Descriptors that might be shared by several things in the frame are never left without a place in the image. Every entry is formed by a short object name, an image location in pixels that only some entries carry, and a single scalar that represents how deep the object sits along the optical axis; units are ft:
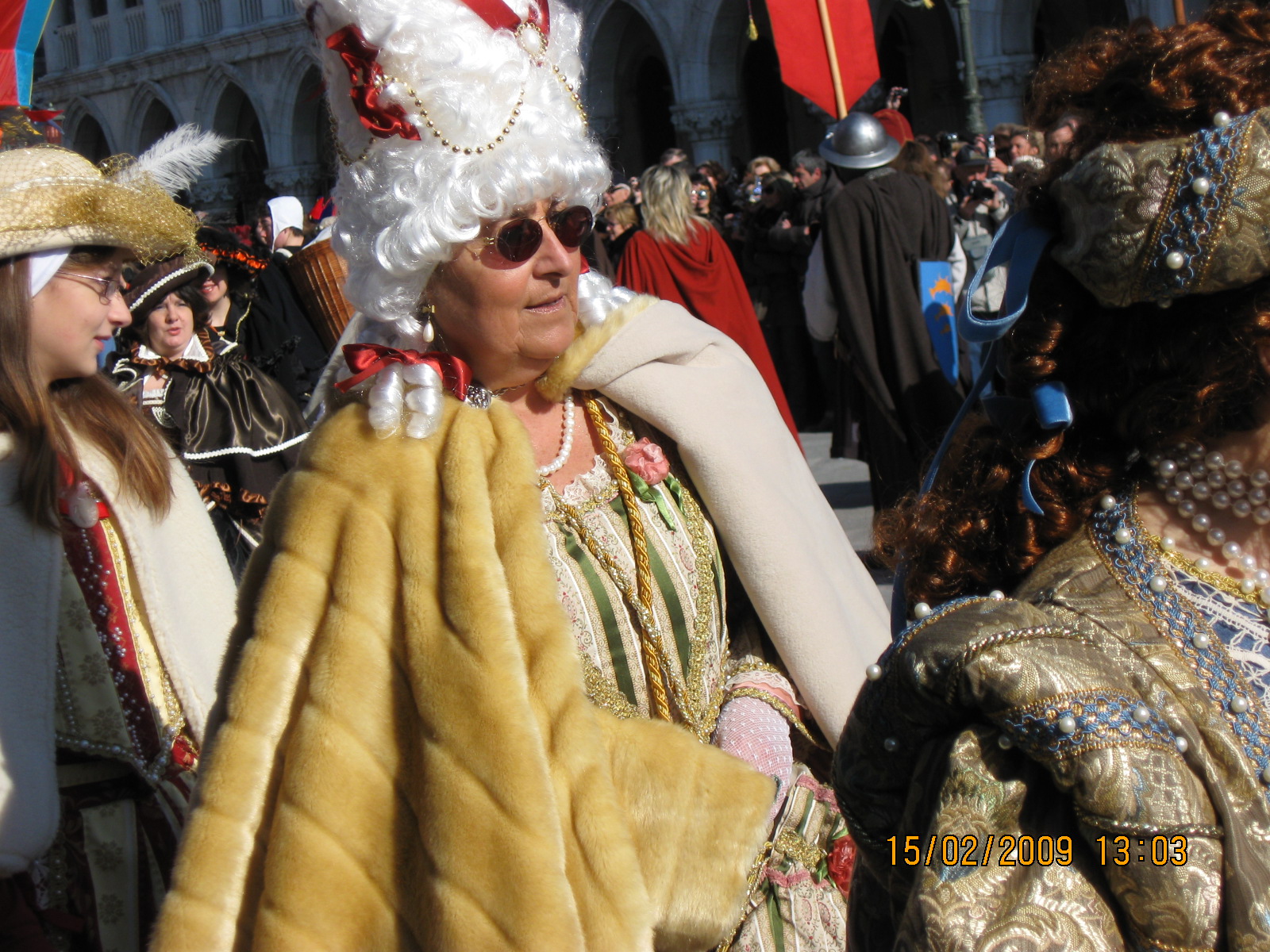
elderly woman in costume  5.96
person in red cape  22.04
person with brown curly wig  3.76
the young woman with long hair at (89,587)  7.66
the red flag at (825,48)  22.40
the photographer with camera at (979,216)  24.58
